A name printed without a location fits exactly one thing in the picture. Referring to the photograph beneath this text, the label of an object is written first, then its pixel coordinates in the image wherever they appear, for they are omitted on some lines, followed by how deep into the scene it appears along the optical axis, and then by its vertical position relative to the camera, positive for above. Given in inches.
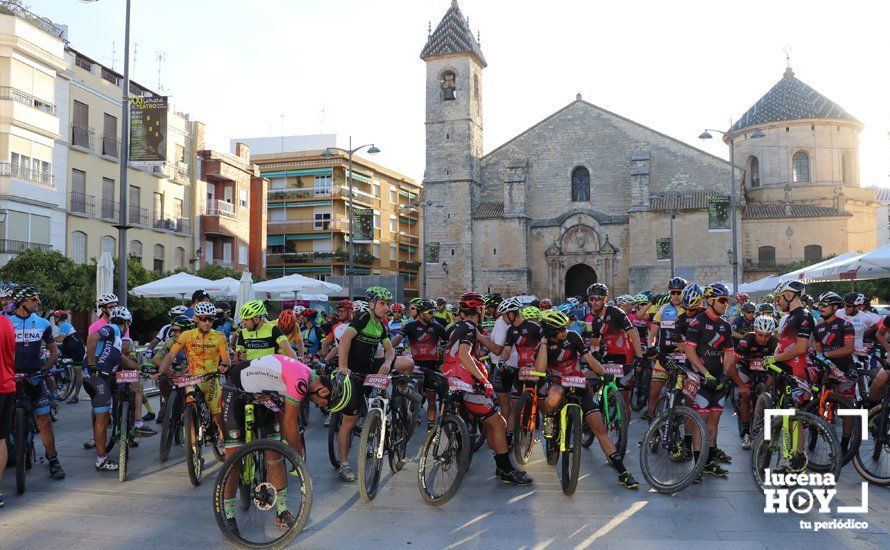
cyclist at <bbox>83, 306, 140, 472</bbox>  298.5 -27.5
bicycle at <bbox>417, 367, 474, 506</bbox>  249.1 -52.3
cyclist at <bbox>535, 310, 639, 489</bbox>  266.7 -23.3
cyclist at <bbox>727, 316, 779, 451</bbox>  326.6 -21.2
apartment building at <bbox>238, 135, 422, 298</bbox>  2090.3 +269.5
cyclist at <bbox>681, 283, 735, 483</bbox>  280.1 -15.8
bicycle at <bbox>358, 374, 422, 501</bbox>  254.2 -46.3
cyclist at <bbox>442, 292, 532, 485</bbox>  259.6 -33.3
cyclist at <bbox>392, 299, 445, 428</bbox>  339.0 -14.8
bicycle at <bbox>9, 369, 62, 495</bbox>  259.1 -42.7
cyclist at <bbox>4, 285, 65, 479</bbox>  287.6 -17.6
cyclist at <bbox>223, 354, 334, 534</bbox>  214.8 -24.5
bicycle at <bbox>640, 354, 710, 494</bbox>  258.7 -51.6
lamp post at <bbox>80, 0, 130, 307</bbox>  538.0 +78.6
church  1697.8 +265.6
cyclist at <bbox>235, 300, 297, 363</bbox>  267.3 -12.1
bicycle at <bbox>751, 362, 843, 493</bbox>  245.1 -48.6
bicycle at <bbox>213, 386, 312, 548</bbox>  200.1 -51.0
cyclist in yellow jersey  302.0 -19.9
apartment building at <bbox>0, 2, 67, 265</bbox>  948.6 +234.1
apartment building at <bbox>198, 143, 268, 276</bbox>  1496.1 +203.9
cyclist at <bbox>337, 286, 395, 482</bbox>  284.5 -17.0
